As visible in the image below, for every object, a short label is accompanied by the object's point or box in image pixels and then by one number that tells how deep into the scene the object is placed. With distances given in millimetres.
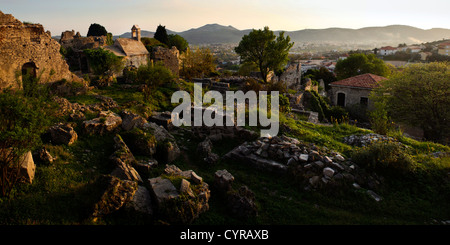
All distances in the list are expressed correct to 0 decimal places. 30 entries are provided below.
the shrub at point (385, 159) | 8438
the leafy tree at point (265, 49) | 27234
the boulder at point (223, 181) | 7383
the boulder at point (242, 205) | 6594
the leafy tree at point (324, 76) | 43722
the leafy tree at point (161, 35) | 43125
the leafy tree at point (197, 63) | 27939
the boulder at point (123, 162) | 6973
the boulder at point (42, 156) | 7098
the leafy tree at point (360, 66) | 37500
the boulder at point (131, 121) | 9828
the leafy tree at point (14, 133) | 5828
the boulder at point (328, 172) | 8070
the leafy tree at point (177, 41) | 45531
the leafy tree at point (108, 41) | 36794
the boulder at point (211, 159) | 9250
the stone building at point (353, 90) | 24797
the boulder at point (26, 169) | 6168
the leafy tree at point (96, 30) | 56116
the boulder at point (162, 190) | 6070
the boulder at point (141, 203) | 5910
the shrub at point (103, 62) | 18625
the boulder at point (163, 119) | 11302
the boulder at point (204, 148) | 9758
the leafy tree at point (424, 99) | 14094
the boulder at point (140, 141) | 8875
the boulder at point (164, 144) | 9086
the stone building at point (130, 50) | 25228
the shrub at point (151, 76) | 14406
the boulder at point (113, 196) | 5633
